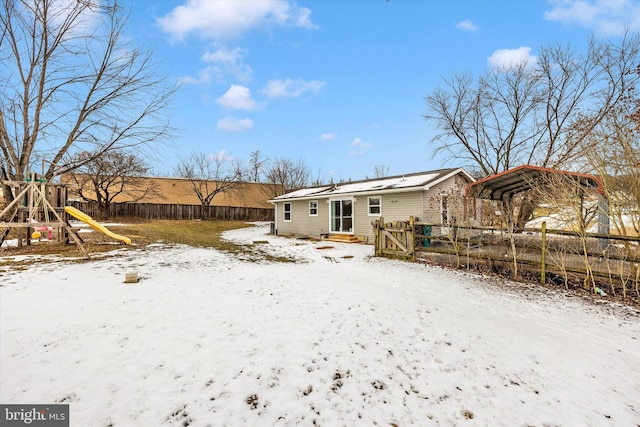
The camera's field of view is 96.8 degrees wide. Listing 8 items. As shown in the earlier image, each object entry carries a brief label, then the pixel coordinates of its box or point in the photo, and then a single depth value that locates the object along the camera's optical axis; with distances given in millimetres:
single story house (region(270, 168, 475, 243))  12117
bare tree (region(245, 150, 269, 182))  35125
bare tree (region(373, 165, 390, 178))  40156
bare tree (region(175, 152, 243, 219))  29853
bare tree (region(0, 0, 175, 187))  8609
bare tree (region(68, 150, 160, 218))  21297
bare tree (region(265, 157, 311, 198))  33188
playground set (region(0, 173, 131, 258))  7984
